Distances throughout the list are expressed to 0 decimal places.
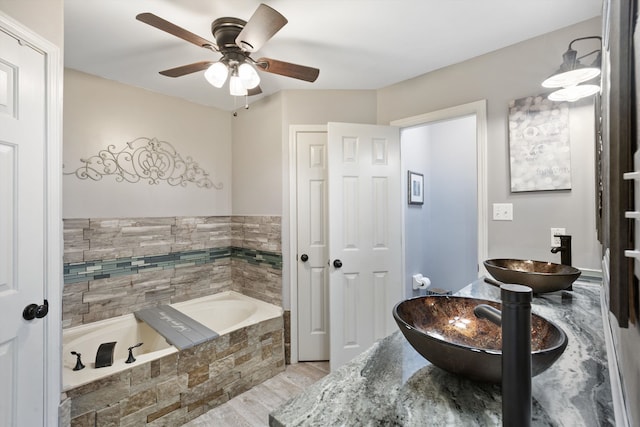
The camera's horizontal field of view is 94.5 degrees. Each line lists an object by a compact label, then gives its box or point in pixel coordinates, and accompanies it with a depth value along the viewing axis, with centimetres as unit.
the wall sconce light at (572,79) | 136
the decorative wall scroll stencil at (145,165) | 245
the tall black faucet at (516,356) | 38
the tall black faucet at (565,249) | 154
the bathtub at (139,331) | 172
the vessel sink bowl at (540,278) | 120
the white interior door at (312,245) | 272
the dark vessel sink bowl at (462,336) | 56
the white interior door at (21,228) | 120
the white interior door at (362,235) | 247
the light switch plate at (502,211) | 198
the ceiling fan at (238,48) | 140
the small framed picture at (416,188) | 306
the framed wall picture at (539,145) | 179
